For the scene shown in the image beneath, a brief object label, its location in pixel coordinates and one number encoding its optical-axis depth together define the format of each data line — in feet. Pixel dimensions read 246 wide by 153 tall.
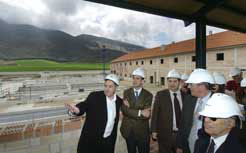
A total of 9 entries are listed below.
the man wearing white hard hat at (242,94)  5.96
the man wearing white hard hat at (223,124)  2.04
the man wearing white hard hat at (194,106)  3.62
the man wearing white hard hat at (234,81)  7.87
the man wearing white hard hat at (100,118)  3.93
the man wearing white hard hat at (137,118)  4.51
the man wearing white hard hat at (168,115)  4.63
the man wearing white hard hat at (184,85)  5.97
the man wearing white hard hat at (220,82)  5.56
